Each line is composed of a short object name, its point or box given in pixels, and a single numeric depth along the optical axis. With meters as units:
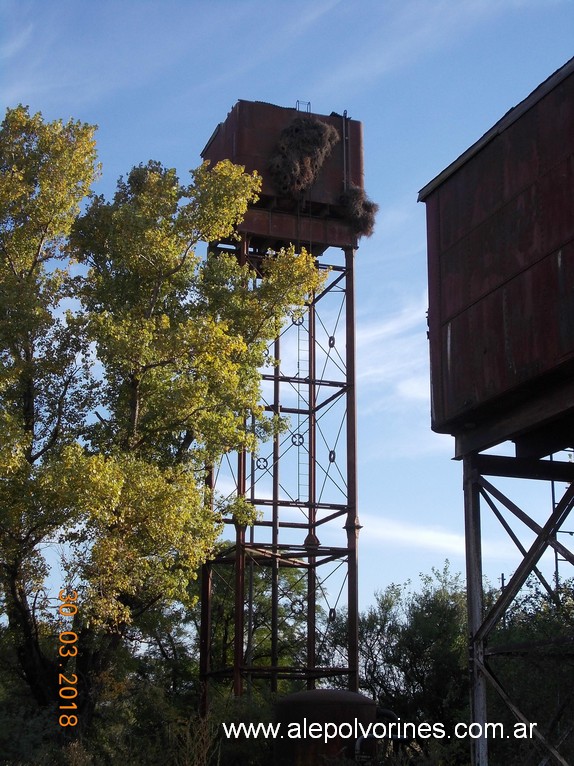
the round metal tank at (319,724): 17.47
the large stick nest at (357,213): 26.12
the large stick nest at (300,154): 25.58
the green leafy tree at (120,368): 17.02
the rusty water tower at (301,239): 23.53
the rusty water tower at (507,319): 13.09
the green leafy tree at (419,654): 27.55
